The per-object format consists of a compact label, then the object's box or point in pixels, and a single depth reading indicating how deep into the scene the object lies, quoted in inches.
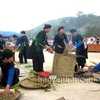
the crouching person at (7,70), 97.9
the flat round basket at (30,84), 120.6
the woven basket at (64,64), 149.3
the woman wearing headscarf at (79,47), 171.8
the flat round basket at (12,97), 95.0
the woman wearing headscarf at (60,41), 175.3
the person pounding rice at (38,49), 154.5
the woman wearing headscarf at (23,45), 226.3
